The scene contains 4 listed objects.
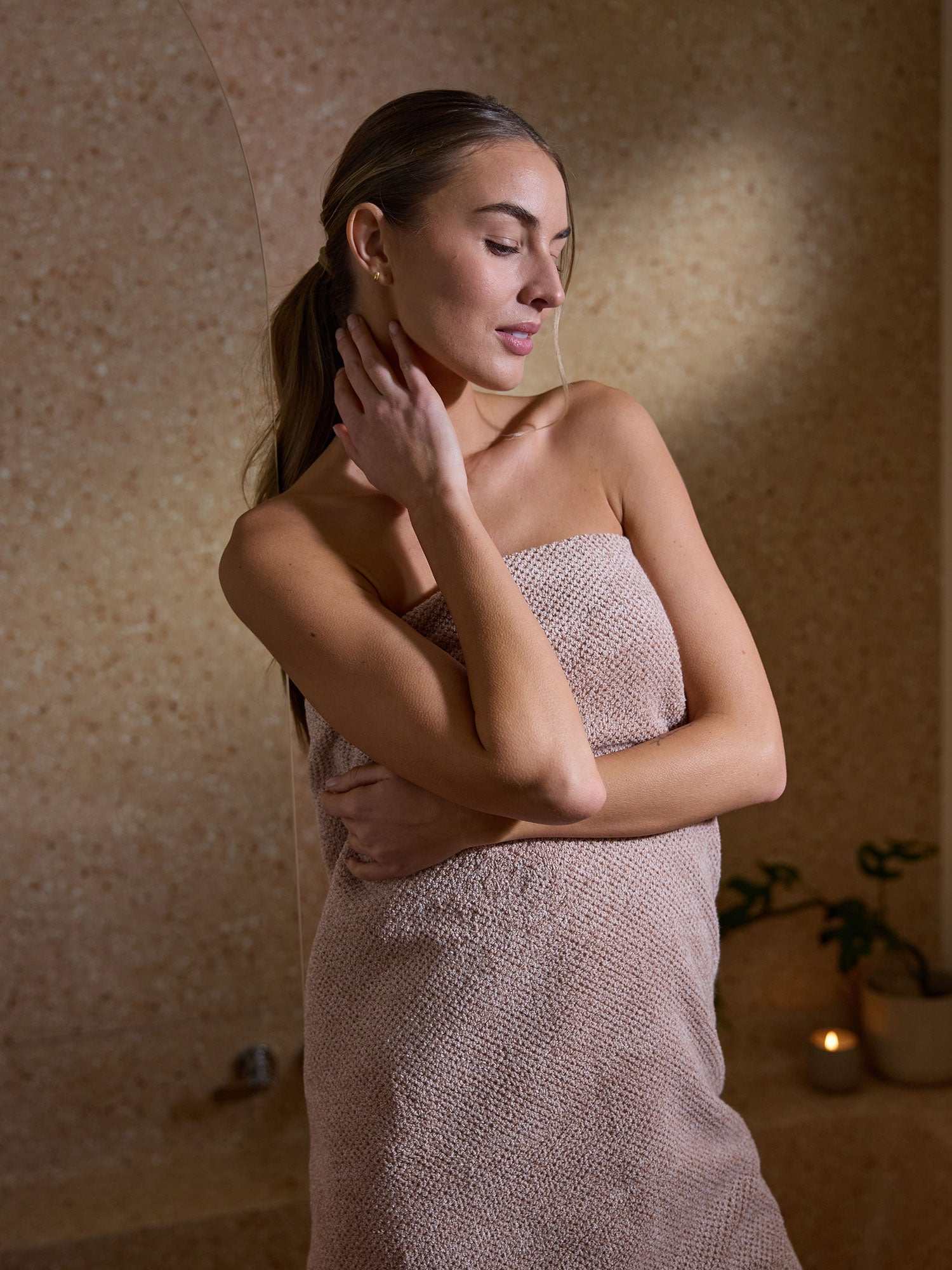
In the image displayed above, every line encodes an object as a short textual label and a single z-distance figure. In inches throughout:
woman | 35.4
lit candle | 70.7
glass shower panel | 45.4
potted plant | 69.5
